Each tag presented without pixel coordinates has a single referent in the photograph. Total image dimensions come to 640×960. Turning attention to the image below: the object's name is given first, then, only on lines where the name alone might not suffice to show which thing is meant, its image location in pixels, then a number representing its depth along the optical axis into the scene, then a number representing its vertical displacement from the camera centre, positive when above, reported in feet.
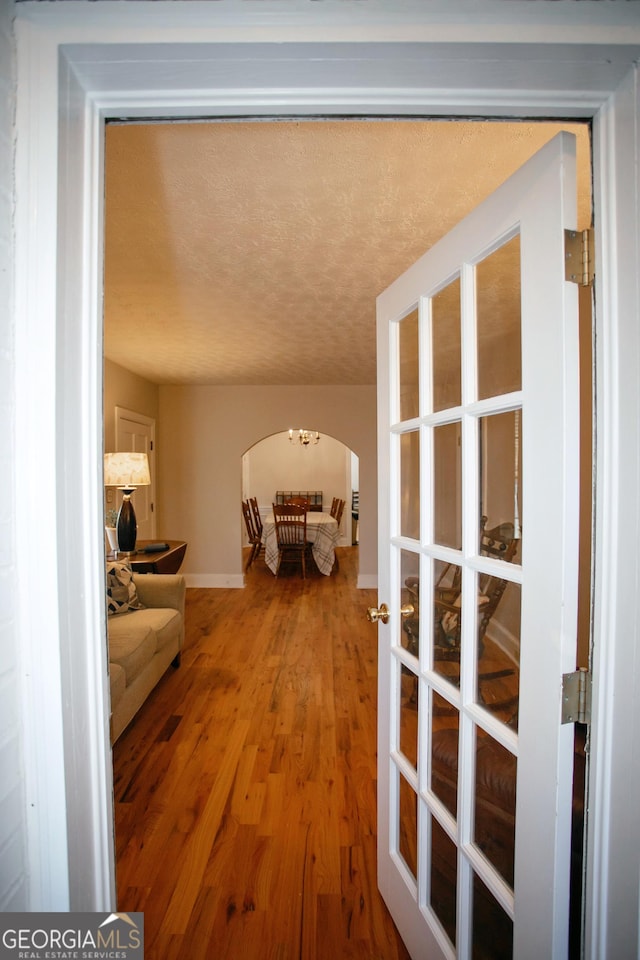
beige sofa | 7.32 -3.01
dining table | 21.16 -2.82
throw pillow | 9.32 -2.28
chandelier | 29.37 +3.42
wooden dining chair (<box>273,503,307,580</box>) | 20.58 -2.19
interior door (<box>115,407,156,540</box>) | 14.79 +1.52
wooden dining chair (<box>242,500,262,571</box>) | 23.01 -2.71
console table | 11.51 -2.04
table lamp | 11.46 +0.17
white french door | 2.55 -0.66
